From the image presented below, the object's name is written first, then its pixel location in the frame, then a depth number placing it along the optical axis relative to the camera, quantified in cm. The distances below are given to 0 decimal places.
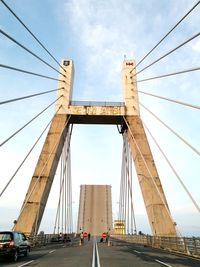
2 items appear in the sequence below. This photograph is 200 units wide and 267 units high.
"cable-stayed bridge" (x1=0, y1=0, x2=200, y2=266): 2989
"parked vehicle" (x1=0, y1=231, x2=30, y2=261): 1820
